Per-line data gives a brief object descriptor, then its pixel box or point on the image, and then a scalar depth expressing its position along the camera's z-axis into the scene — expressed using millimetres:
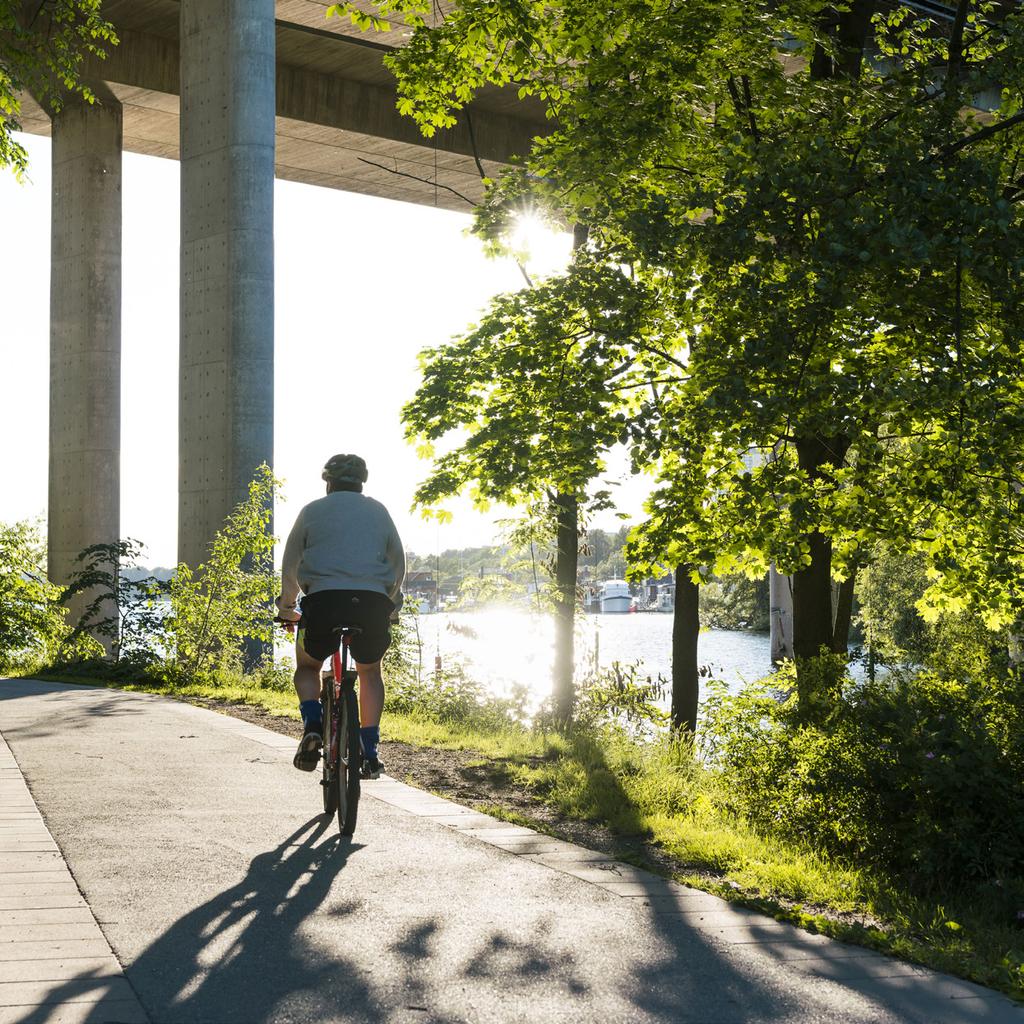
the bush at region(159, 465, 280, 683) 15414
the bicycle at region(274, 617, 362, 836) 5770
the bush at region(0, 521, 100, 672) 18531
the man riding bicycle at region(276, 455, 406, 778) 6133
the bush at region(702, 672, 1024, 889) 5559
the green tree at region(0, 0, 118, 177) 11312
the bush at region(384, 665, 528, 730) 13125
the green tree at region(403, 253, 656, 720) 10203
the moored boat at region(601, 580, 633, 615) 100544
